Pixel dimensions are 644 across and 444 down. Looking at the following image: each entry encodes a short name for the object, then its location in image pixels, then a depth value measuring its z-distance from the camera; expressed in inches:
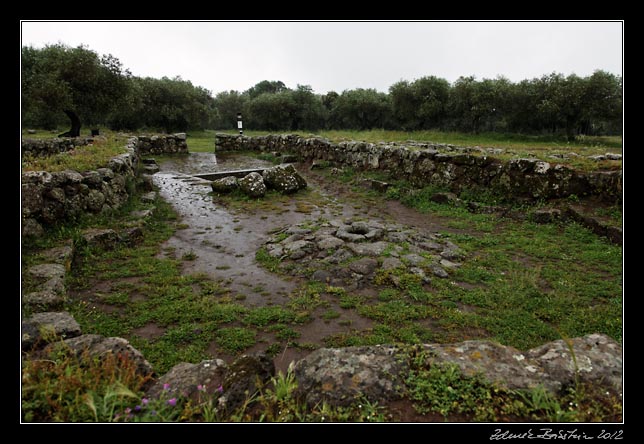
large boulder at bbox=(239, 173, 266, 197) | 498.0
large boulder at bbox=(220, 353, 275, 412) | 106.6
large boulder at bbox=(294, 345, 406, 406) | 108.7
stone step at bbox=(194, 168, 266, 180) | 628.1
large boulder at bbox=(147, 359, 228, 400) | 109.3
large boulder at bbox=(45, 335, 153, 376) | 125.6
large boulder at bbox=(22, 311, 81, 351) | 138.9
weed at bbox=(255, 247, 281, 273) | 272.8
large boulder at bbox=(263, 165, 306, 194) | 527.2
